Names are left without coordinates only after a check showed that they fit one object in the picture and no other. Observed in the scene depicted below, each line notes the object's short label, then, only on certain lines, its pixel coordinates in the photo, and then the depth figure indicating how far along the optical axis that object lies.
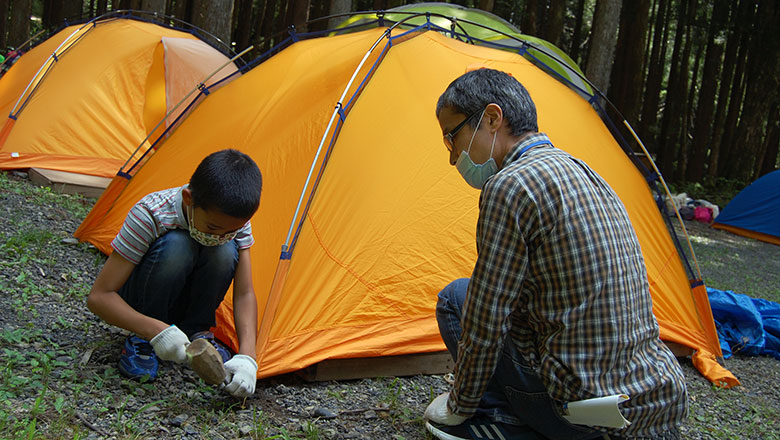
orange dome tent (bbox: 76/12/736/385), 2.83
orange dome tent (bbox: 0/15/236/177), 5.70
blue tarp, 3.88
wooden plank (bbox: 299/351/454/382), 2.72
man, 1.79
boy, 2.21
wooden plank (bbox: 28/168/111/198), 5.38
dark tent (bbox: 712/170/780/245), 9.37
